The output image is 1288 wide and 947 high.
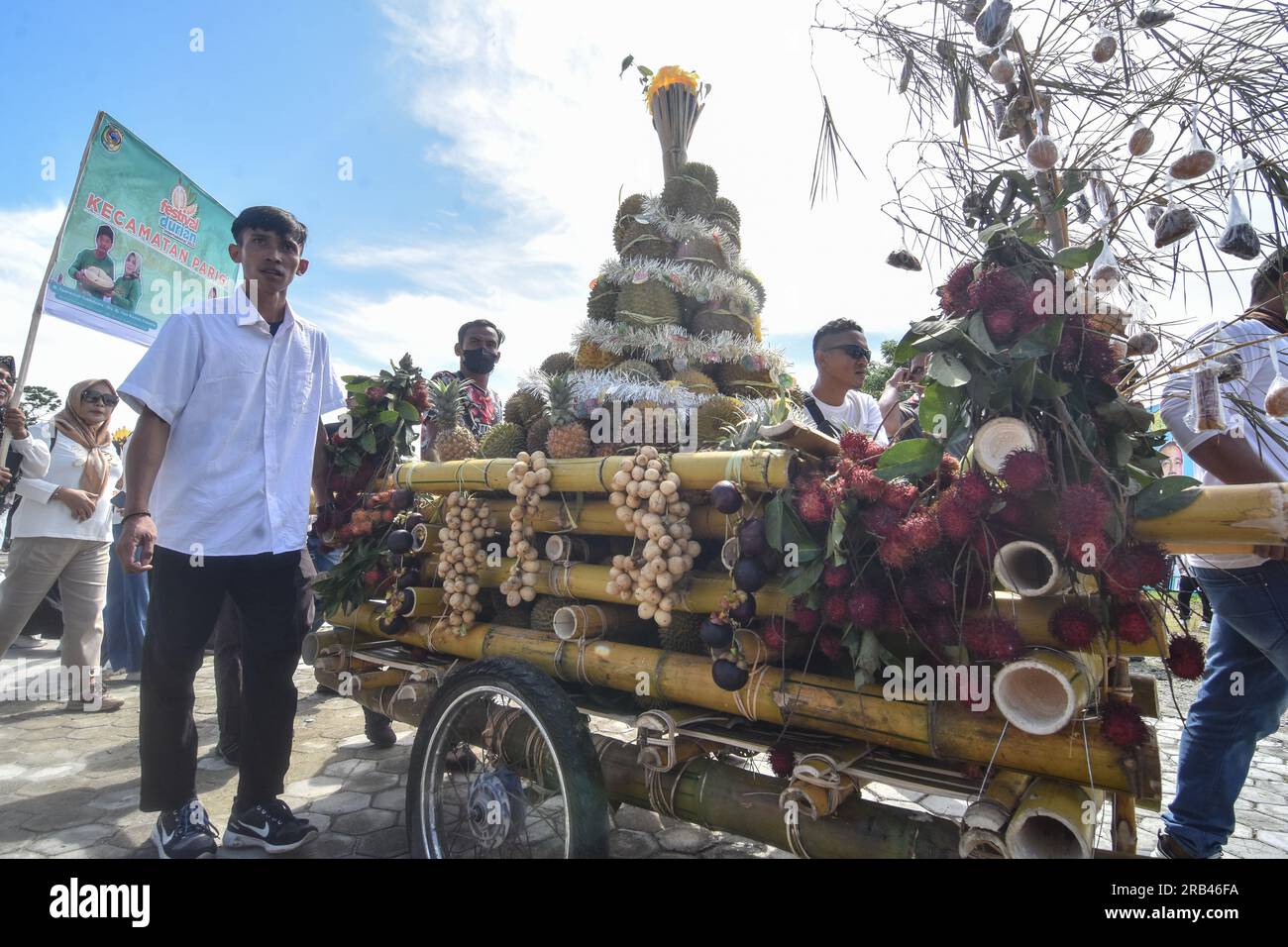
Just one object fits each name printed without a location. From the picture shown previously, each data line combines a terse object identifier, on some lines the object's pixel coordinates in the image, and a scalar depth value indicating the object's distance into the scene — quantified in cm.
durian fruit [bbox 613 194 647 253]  416
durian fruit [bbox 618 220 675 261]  385
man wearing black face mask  498
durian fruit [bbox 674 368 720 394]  333
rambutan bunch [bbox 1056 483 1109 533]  153
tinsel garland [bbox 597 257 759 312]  367
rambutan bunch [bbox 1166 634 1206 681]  171
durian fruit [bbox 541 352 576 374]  396
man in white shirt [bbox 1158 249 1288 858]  239
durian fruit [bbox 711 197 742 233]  413
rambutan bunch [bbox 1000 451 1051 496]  159
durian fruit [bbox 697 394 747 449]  308
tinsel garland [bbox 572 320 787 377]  352
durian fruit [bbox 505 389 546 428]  348
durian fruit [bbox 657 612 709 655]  244
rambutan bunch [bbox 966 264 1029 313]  175
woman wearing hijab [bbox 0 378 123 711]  476
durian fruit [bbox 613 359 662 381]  338
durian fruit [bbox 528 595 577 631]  278
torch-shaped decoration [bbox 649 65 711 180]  413
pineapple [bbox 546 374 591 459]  291
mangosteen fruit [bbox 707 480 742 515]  209
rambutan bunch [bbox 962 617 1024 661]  161
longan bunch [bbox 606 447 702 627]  229
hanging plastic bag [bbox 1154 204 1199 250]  190
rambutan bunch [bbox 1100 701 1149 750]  157
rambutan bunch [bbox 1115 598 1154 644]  159
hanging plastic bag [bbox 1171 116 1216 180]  195
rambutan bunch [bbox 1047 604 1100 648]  157
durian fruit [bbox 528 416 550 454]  315
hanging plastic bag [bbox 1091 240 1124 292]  183
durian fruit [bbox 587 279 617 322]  390
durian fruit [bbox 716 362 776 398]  356
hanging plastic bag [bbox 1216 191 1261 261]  191
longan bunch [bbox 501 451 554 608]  263
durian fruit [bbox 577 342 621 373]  362
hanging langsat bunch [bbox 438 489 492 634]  294
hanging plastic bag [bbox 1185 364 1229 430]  181
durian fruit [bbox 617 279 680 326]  356
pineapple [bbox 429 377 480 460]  359
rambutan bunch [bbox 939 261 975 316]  186
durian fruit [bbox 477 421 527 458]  330
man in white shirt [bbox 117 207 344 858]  272
